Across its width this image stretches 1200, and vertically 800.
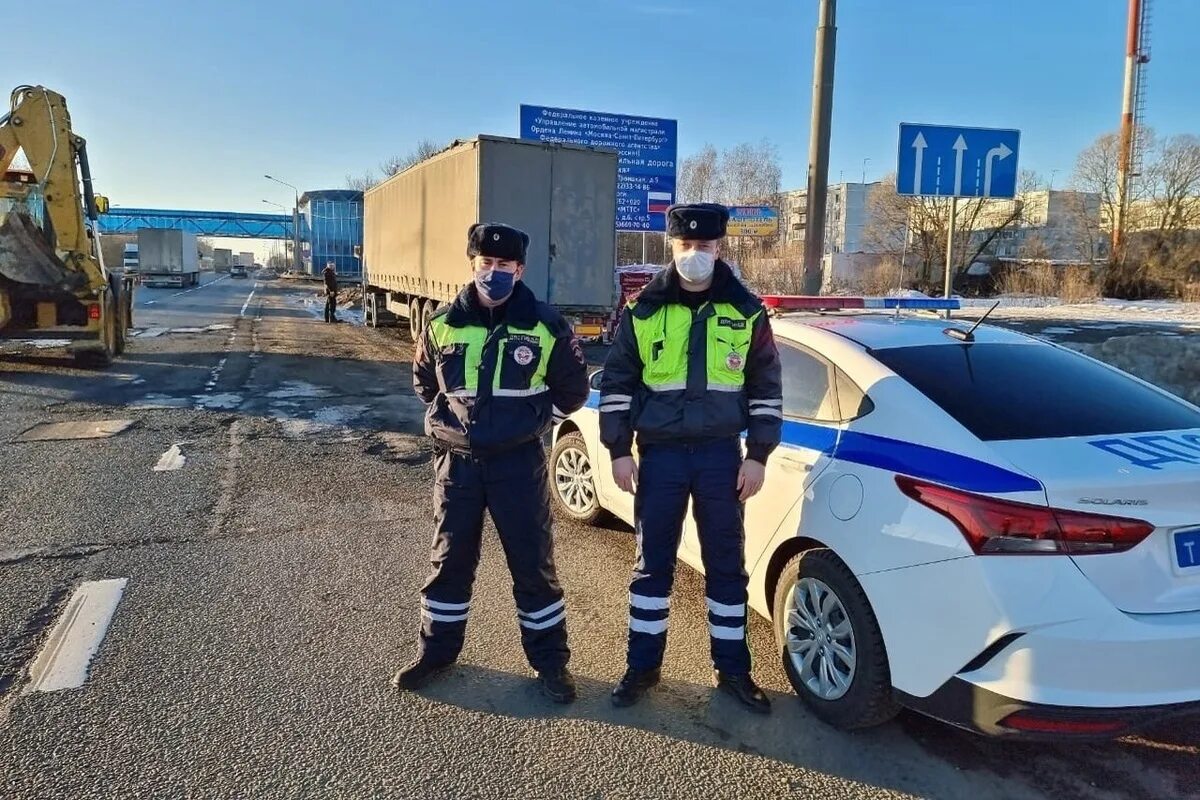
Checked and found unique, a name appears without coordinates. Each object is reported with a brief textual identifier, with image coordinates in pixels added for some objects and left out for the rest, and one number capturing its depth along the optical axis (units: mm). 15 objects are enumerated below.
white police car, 2506
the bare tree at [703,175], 50531
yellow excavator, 11906
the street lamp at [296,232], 67438
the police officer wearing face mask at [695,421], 3270
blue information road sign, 23281
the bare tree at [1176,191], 35062
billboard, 41875
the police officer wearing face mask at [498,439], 3342
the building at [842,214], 85375
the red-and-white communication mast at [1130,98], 36516
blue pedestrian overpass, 92250
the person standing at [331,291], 23969
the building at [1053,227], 39594
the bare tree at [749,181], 50438
